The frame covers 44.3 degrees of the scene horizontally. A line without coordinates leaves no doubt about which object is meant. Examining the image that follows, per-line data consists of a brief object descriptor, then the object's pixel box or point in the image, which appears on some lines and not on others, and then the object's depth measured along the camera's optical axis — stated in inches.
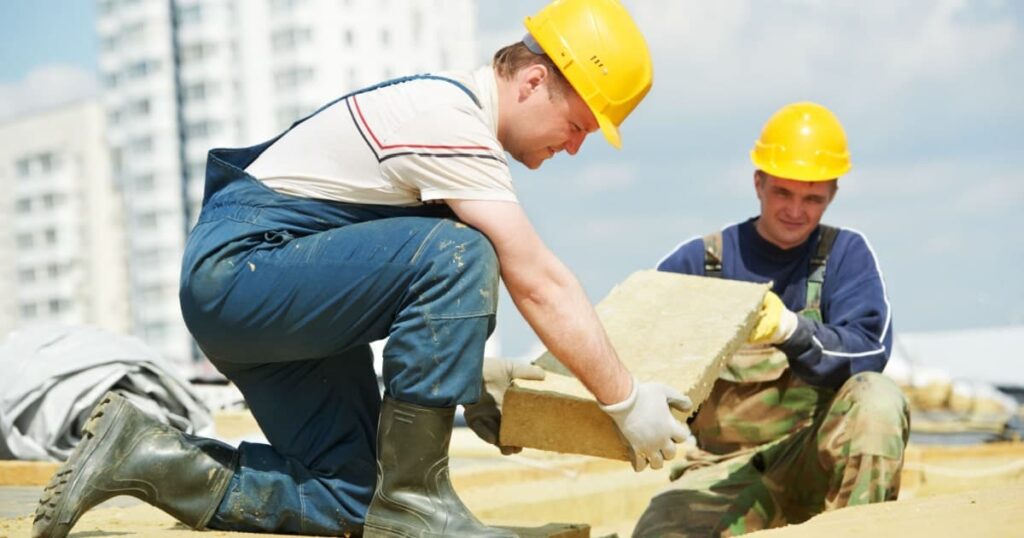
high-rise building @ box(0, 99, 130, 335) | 2386.8
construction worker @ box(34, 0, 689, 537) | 118.6
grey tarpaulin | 215.2
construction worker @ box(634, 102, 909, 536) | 160.9
